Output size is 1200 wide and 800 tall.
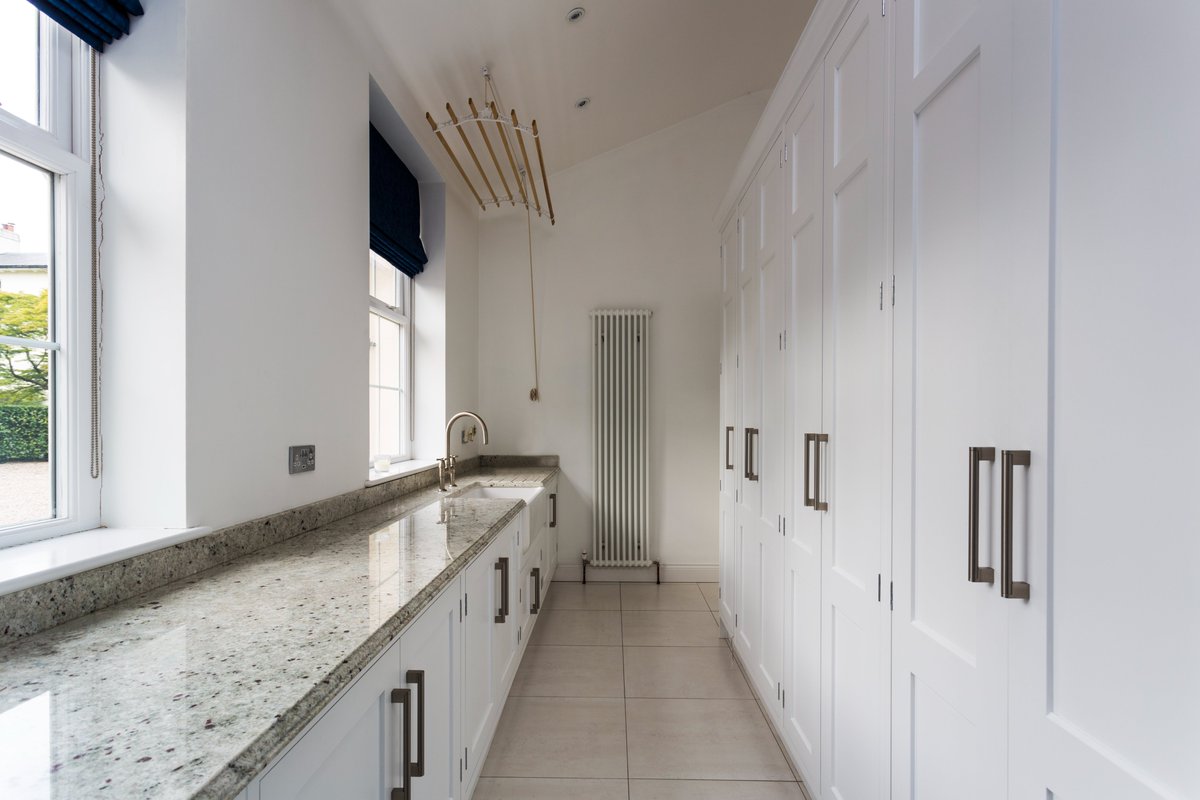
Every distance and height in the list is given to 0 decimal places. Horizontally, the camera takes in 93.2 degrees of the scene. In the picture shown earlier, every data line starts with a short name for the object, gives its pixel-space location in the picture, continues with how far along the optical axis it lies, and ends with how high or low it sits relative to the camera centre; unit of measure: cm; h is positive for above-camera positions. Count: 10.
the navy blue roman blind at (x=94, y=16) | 116 +82
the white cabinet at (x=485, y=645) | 166 -84
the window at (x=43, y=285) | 113 +23
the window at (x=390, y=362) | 304 +19
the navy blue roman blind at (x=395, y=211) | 269 +95
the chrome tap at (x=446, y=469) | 301 -40
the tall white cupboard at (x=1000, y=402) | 63 -1
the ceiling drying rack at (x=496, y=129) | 272 +138
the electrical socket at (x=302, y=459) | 178 -21
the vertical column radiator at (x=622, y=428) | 431 -24
